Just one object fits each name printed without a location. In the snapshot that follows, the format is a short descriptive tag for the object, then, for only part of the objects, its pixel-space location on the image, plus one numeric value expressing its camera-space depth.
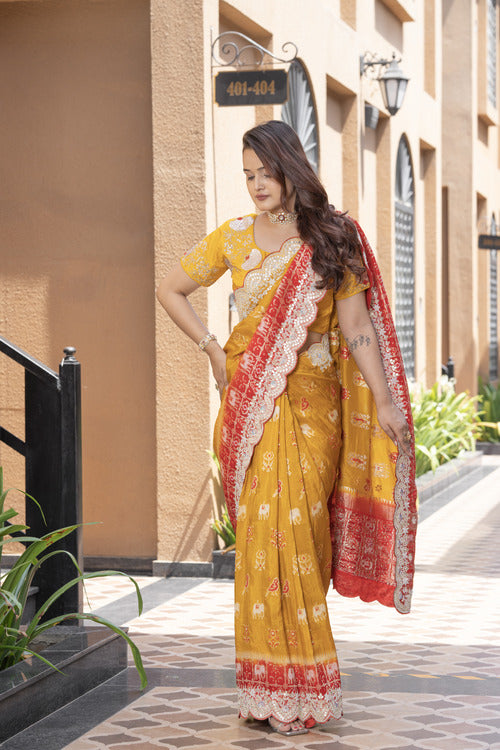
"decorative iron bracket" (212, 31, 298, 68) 7.48
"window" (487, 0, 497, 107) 20.72
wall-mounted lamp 11.57
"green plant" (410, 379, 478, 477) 11.58
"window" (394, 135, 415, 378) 13.82
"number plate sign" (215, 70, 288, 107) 7.35
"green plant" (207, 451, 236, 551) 7.46
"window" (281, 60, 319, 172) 9.59
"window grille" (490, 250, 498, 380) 21.33
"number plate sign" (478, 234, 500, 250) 17.55
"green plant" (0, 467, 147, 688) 4.52
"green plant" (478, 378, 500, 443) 16.50
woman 4.42
